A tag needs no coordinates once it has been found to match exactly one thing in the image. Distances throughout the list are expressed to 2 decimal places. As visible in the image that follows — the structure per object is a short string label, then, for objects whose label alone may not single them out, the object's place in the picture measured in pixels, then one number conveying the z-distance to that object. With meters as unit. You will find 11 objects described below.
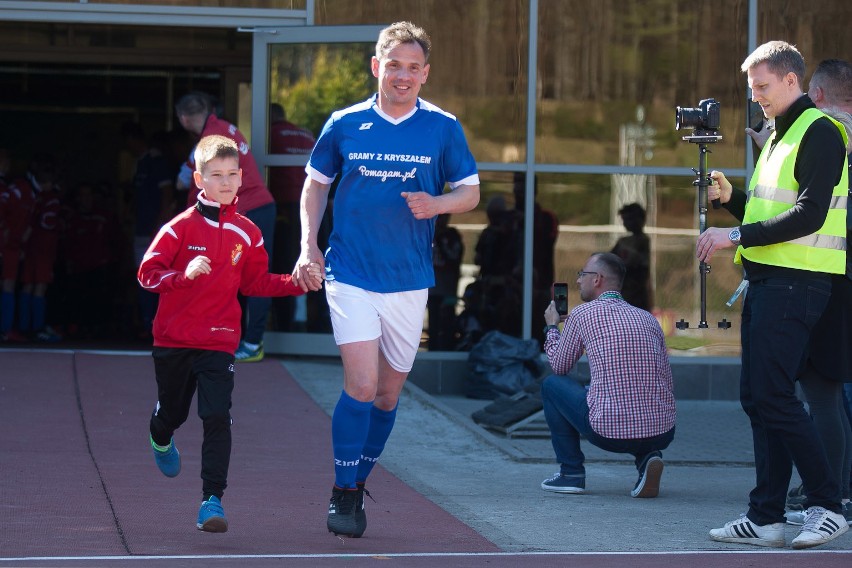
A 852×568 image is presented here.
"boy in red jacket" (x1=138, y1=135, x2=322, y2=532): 11.03
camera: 12.31
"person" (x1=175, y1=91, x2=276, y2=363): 19.42
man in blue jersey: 10.87
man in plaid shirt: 13.66
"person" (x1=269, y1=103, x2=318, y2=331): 21.87
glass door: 21.59
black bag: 21.98
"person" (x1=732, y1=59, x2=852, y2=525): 11.44
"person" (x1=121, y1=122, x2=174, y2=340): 24.52
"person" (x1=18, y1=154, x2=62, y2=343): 25.53
